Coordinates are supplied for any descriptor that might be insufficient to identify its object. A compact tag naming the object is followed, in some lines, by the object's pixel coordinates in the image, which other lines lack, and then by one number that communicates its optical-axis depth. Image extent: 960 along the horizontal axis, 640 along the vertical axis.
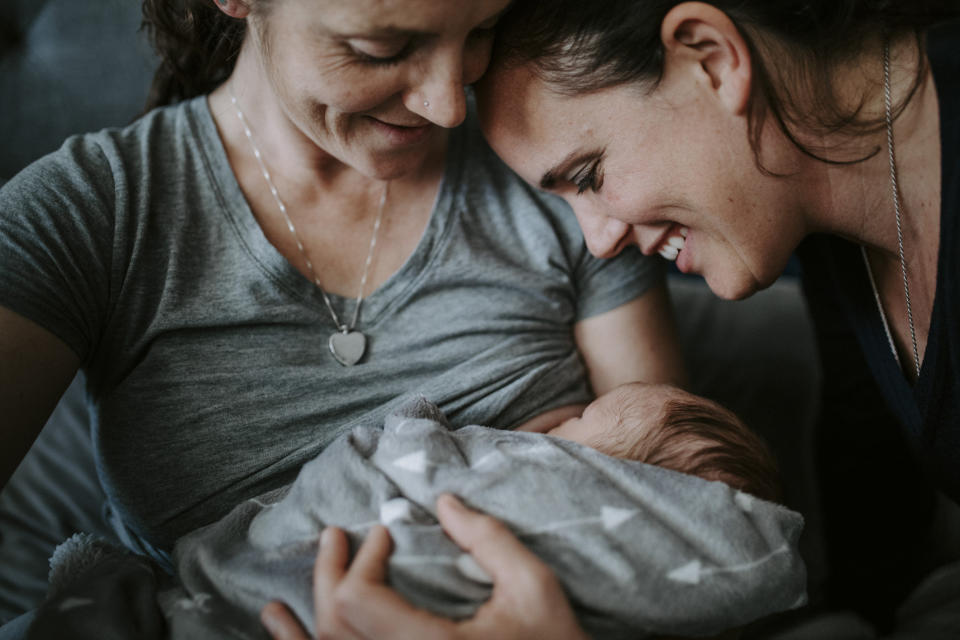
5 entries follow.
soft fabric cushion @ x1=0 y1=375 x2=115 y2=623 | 0.66
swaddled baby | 0.46
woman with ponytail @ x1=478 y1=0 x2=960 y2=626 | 0.50
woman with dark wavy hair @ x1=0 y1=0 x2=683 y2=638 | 0.48
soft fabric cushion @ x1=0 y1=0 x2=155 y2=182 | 0.73
